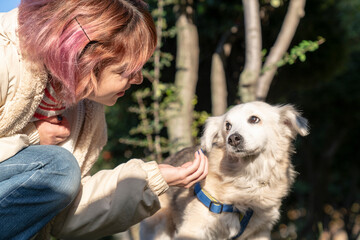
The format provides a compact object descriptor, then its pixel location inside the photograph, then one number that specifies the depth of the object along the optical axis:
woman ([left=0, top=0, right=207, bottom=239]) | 1.91
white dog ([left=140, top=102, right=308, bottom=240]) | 2.70
